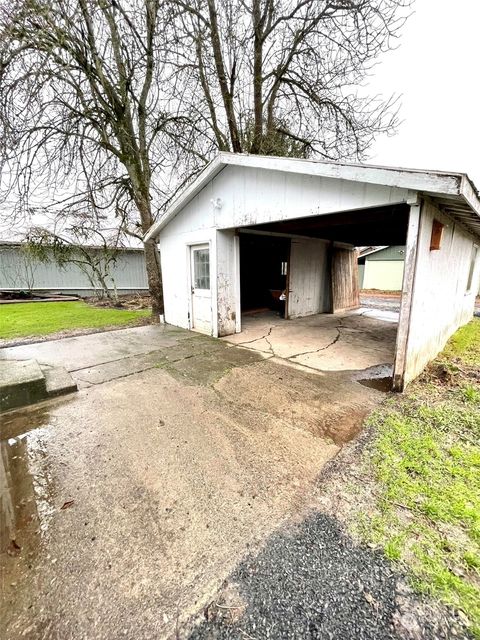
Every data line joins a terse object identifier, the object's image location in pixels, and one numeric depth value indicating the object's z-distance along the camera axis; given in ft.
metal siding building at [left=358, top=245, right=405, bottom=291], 62.90
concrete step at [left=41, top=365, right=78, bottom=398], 11.13
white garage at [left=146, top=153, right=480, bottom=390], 10.74
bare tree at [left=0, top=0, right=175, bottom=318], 19.33
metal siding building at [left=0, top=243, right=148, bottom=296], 43.88
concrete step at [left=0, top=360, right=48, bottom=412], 10.03
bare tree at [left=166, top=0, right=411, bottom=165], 21.47
